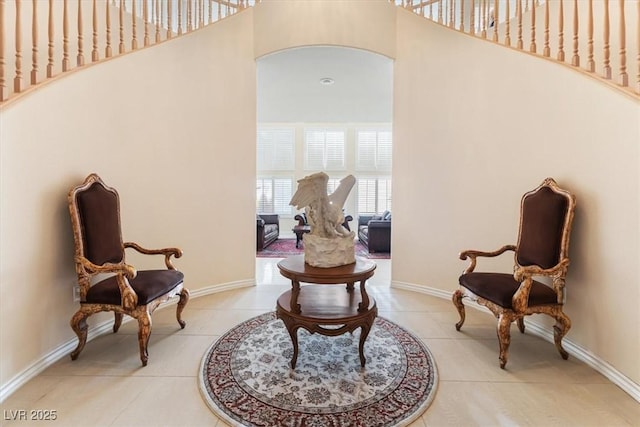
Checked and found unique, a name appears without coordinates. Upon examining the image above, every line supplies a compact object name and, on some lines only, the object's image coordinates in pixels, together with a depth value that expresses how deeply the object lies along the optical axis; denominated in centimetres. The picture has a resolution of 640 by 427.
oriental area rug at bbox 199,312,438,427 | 159
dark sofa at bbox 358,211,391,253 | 585
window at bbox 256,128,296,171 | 849
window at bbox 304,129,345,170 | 849
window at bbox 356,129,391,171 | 849
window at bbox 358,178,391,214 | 852
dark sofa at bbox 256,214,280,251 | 612
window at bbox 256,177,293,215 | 856
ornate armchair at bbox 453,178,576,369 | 201
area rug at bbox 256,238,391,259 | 571
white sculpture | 219
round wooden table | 192
